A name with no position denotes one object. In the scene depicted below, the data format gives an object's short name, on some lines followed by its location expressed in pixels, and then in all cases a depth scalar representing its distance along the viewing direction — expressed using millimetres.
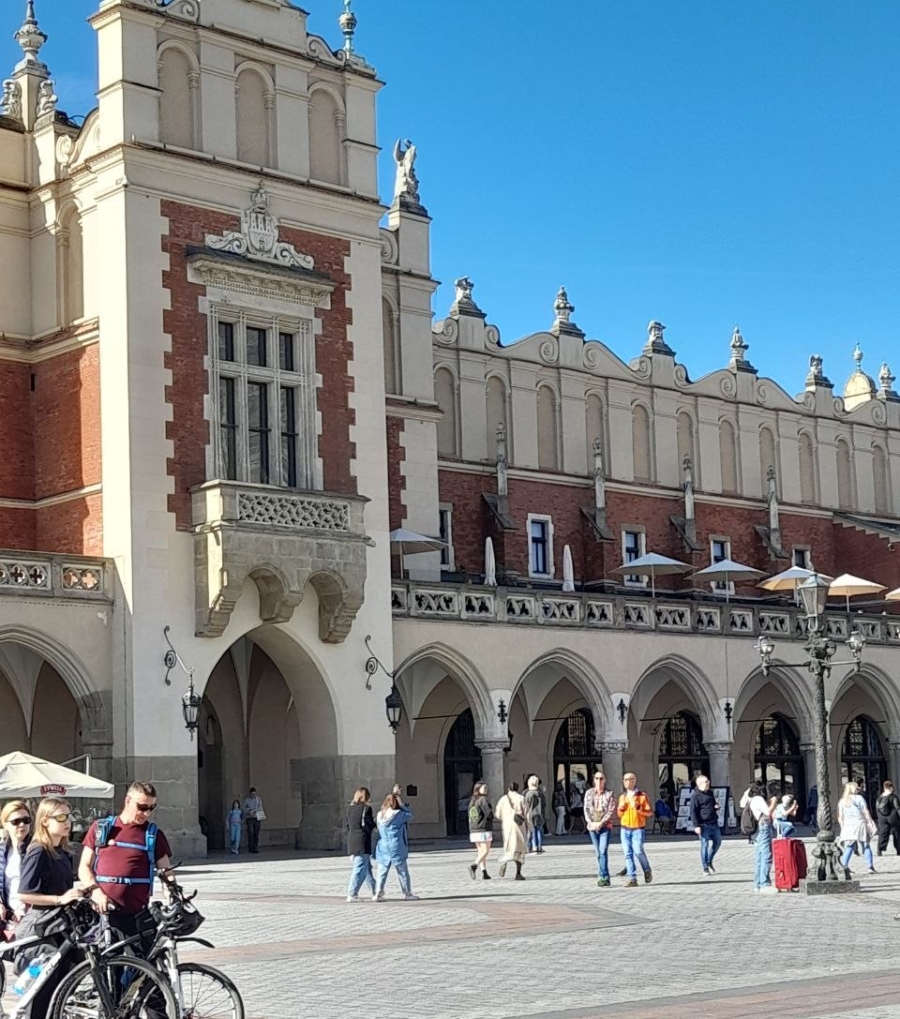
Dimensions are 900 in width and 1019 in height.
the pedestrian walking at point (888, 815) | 30031
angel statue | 42125
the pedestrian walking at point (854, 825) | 26625
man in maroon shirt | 11227
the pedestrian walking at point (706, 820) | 25625
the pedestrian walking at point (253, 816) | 34719
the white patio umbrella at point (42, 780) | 24703
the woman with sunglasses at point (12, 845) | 12711
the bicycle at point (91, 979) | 10430
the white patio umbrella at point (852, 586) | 43094
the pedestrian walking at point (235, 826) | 34562
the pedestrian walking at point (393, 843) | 22683
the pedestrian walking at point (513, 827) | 26375
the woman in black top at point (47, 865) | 11328
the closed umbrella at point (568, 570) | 43469
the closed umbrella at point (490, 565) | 40581
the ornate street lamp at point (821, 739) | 22953
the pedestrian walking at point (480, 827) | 26250
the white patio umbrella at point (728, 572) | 43906
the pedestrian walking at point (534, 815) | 32831
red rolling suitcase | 22953
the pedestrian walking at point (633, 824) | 24500
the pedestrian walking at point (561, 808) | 41816
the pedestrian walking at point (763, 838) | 23359
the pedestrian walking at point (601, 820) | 24516
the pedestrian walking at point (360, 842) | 22547
